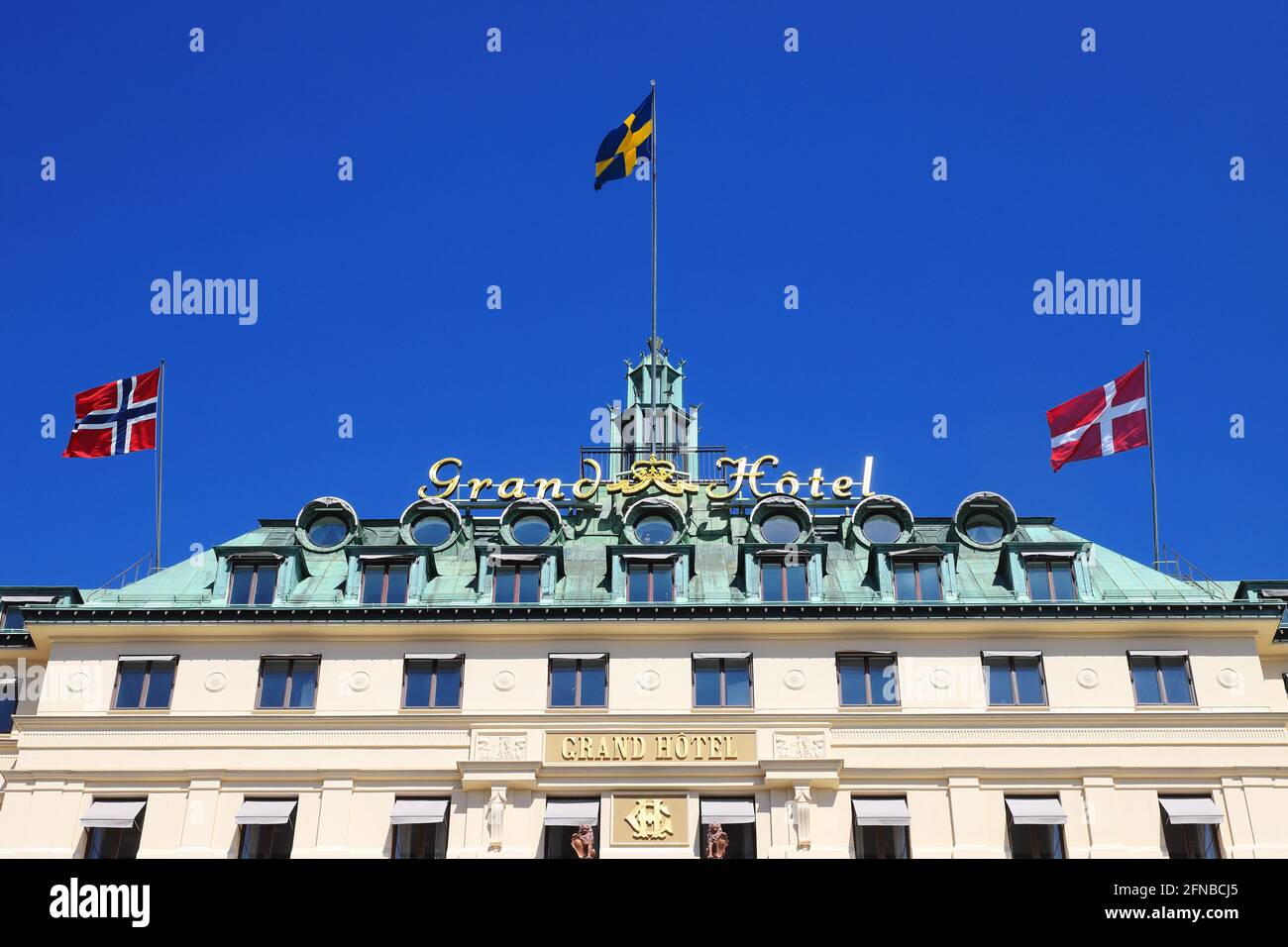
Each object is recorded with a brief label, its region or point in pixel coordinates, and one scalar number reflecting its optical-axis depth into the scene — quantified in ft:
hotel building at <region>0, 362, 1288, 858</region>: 159.33
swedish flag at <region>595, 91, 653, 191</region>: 217.15
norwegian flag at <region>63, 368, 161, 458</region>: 187.52
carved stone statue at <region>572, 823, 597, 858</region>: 154.61
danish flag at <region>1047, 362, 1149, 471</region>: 184.03
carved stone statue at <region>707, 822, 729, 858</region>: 155.02
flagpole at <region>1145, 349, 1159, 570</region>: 186.19
